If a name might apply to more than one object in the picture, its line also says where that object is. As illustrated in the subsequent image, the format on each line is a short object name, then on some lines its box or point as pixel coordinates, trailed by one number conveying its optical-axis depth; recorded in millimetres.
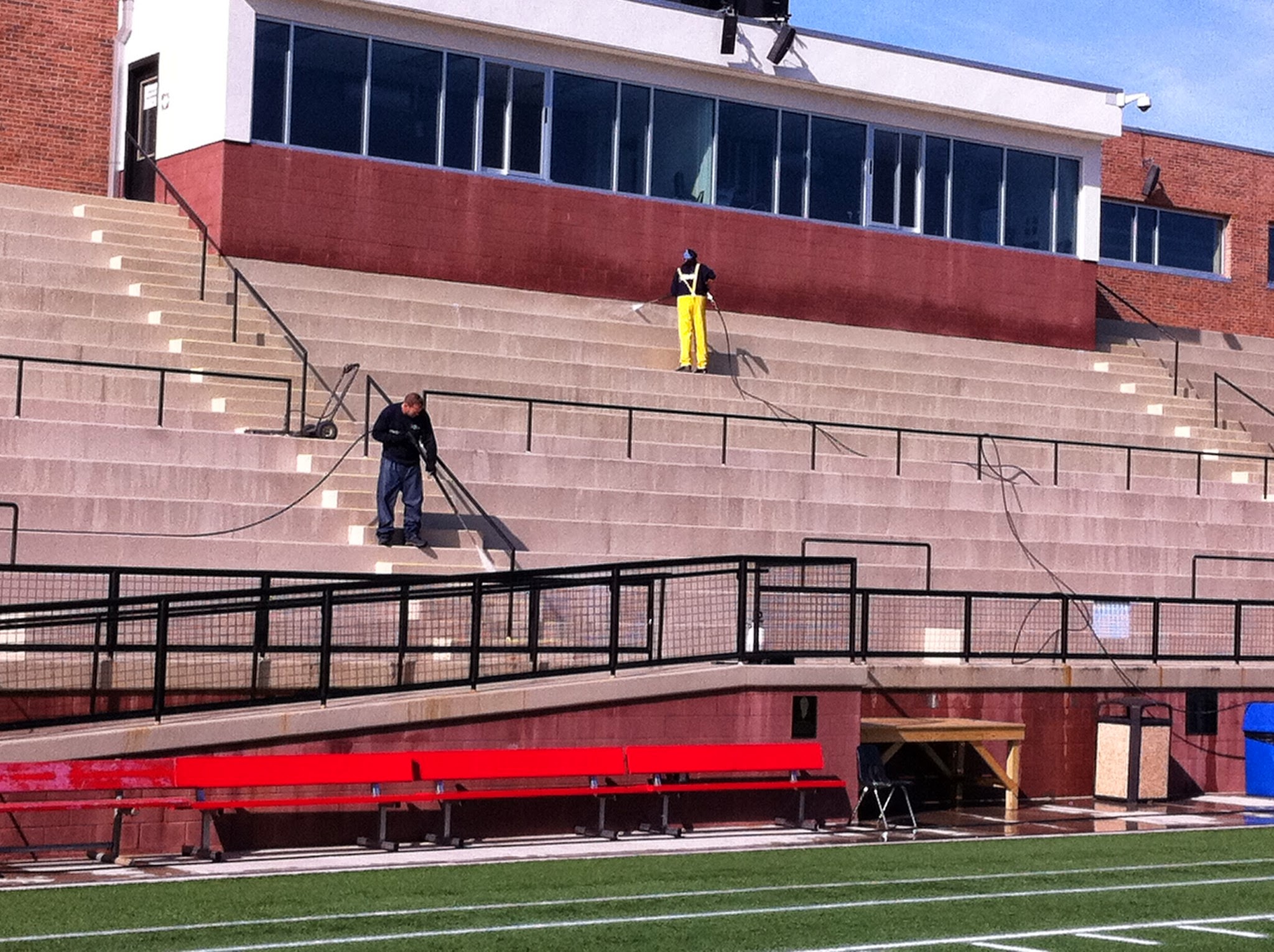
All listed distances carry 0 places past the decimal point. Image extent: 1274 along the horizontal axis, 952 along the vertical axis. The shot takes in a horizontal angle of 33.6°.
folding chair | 17359
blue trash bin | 20594
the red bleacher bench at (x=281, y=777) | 14391
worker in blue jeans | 20172
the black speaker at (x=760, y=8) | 33594
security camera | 34781
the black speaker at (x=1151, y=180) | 39531
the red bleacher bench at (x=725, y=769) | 16484
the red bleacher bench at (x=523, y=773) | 15492
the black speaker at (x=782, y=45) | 31453
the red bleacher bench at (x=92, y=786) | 13617
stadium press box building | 28000
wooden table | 17969
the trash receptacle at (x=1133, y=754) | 19625
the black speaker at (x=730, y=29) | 30953
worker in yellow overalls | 28359
